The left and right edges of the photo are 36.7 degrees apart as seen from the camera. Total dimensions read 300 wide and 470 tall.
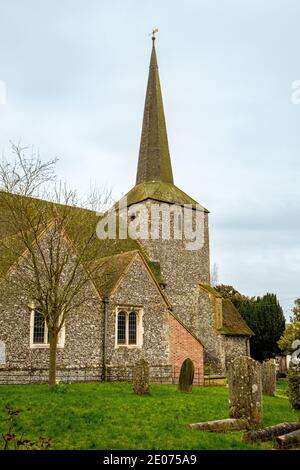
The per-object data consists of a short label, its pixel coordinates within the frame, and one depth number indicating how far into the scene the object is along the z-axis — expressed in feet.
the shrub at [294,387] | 49.83
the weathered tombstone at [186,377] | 57.98
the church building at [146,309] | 61.98
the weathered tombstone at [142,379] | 51.21
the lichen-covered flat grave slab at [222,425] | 32.27
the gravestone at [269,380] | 63.57
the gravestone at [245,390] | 35.70
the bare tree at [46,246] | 55.62
